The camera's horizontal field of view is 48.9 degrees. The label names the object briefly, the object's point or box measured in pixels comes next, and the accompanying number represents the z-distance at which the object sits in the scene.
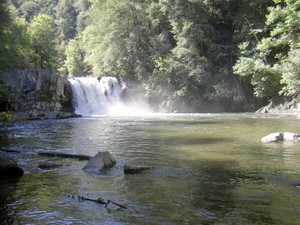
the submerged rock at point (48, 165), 8.09
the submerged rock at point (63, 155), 9.24
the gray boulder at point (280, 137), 11.62
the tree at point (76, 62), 55.19
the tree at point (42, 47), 32.25
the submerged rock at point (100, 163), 7.76
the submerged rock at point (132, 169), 7.54
